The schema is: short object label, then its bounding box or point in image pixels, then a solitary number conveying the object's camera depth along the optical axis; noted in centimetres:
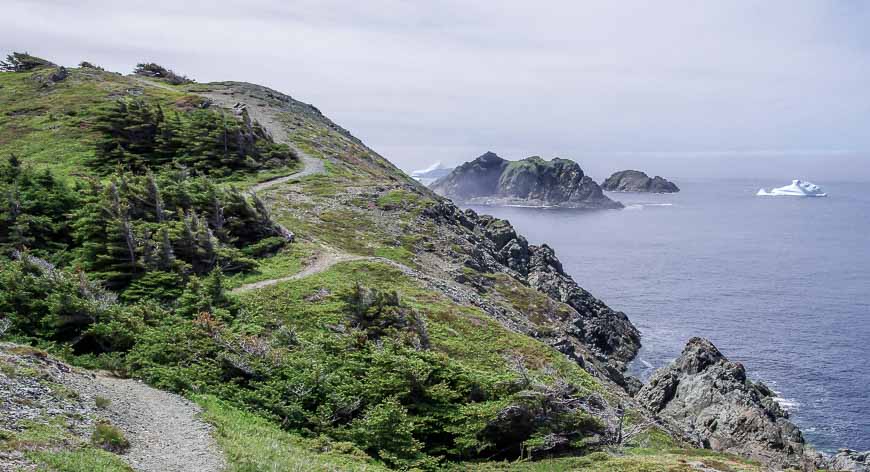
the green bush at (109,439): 1752
